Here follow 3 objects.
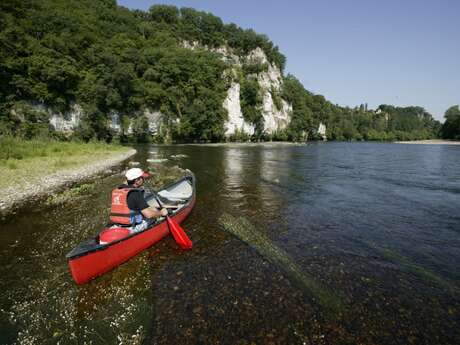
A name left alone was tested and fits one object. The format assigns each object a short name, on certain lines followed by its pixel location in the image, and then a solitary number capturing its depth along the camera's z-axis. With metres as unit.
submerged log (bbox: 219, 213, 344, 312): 5.90
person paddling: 6.75
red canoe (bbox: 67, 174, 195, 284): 5.72
